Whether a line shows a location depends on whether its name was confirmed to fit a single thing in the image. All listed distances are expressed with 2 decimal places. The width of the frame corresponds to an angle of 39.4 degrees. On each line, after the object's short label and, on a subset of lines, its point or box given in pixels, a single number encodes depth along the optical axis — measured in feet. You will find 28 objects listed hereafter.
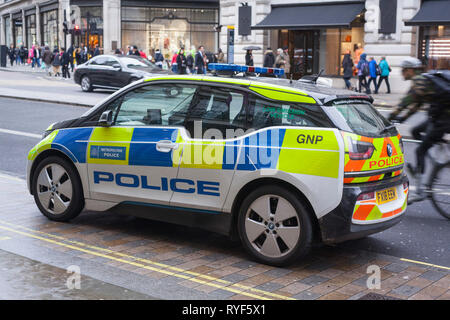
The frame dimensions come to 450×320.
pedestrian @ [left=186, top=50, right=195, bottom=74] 104.68
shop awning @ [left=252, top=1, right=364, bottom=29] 94.94
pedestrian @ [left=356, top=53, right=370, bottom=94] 82.17
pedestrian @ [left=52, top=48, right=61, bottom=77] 119.43
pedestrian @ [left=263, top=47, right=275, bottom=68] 90.17
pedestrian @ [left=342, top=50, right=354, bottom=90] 84.25
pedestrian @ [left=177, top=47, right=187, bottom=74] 104.68
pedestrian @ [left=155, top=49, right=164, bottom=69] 126.52
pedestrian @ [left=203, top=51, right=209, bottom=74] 101.96
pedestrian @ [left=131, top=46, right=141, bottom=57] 111.55
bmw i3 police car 16.81
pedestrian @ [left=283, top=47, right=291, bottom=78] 91.23
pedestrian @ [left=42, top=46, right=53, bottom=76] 125.08
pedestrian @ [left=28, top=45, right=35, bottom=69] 169.37
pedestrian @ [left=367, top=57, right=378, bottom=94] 82.77
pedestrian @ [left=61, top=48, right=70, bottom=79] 118.49
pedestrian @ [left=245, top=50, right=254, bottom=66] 96.17
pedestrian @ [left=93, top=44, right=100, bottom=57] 124.42
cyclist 23.45
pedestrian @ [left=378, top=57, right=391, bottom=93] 84.02
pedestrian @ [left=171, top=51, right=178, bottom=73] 110.52
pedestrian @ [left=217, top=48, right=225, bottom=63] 101.40
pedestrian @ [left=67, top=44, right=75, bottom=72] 123.77
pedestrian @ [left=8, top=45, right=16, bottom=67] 181.86
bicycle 23.54
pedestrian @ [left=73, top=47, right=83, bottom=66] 125.84
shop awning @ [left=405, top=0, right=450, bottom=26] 83.46
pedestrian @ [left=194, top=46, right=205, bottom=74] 100.78
